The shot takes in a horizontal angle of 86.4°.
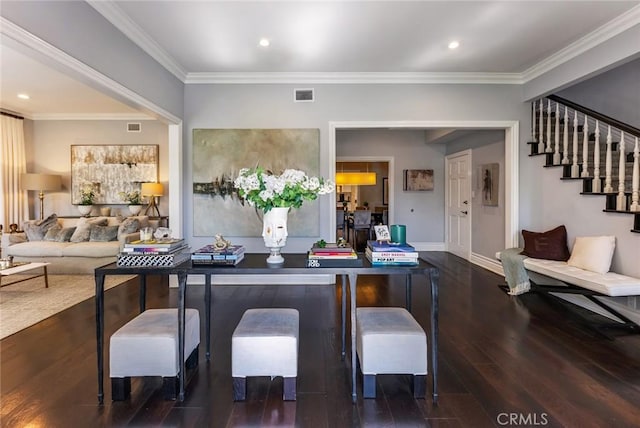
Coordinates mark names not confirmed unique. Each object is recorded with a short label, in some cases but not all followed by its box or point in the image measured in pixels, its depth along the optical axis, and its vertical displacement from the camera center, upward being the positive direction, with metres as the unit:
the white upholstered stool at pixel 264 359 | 2.06 -0.93
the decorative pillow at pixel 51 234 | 5.69 -0.47
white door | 6.75 +0.00
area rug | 3.43 -1.13
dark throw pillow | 4.01 -0.51
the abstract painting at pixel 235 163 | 4.75 +0.58
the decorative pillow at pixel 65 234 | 5.70 -0.48
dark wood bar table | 2.04 -0.42
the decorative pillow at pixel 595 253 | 3.40 -0.52
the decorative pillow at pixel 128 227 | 5.73 -0.36
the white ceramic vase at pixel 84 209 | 6.78 -0.06
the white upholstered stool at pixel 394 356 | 2.08 -0.93
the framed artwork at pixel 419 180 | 7.84 +0.55
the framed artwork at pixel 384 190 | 11.76 +0.48
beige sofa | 5.43 -0.60
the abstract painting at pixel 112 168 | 7.08 +0.78
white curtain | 6.51 +0.70
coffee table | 4.16 -0.79
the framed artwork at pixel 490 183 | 5.64 +0.35
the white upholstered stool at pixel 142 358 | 2.05 -0.92
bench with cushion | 3.10 -0.70
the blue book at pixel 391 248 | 2.14 -0.28
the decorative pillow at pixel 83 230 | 5.78 -0.41
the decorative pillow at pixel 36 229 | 5.71 -0.39
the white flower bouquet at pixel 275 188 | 2.12 +0.10
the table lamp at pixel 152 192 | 6.70 +0.27
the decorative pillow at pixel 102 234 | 5.78 -0.48
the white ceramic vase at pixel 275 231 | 2.20 -0.17
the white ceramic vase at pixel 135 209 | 6.88 -0.07
